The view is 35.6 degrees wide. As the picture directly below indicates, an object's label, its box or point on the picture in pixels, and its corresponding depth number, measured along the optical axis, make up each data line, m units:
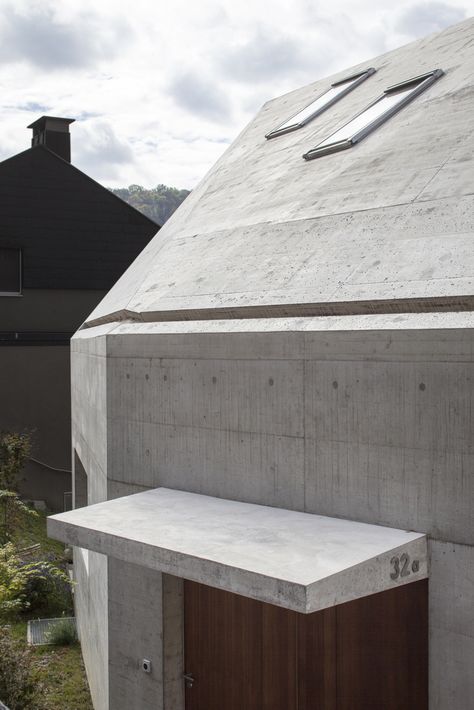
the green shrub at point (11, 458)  15.89
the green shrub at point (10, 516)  13.68
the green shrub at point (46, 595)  12.09
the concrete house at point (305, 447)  4.96
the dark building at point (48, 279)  20.88
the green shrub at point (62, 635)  10.88
